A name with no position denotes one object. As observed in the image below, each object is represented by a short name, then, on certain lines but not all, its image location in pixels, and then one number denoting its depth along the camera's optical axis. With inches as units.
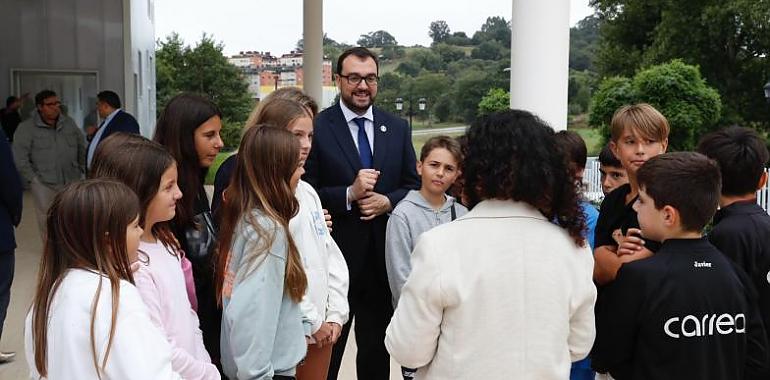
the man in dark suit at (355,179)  132.1
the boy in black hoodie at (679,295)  78.5
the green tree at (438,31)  1997.5
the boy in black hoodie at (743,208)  92.0
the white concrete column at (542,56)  160.7
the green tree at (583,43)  1747.0
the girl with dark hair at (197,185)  99.1
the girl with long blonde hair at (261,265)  88.0
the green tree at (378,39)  1893.5
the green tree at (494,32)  1839.1
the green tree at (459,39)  1920.6
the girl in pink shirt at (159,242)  83.6
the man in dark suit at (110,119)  256.8
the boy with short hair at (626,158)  94.1
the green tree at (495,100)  1039.9
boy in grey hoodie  125.0
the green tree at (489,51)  1755.7
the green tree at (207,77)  1648.6
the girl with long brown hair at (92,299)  66.2
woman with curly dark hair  71.6
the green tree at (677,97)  863.7
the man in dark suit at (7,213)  164.7
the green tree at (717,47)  1066.1
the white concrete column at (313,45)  443.8
